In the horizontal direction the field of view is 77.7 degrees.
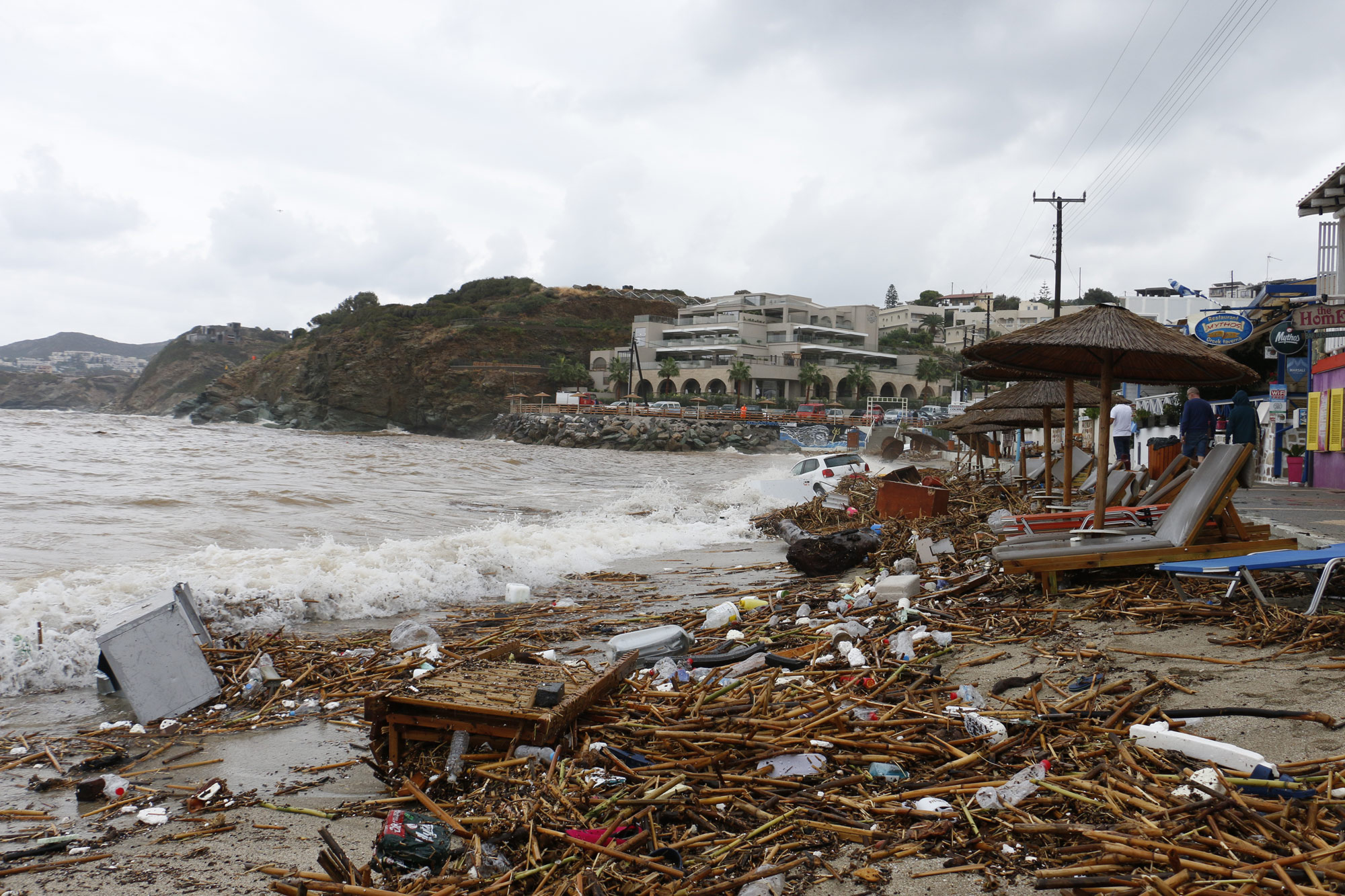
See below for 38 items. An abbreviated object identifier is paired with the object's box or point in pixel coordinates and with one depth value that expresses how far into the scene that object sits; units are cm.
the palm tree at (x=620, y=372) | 10694
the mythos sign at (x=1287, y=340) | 1806
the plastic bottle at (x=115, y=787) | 406
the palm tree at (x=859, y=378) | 10319
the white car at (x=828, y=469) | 1944
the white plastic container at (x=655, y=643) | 582
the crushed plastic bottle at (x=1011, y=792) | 311
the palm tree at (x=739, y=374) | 10000
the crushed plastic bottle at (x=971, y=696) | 420
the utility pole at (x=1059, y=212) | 3403
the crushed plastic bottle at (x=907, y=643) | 514
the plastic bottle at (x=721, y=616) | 693
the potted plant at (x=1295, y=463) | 1834
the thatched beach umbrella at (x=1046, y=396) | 1212
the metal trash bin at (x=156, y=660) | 512
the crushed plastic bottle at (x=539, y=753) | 370
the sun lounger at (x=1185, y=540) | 605
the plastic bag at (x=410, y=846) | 303
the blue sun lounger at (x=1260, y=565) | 495
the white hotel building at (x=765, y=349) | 10431
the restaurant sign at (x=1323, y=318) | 1428
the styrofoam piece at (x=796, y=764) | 356
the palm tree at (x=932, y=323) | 13850
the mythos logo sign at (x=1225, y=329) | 1825
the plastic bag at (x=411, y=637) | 671
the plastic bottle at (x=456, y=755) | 372
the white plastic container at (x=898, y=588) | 686
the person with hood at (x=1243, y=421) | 1317
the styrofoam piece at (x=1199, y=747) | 312
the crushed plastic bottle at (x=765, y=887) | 270
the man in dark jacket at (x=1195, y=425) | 1218
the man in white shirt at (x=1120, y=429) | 1745
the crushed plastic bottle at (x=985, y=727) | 369
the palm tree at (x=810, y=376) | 10119
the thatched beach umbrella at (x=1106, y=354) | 646
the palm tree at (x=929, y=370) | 10850
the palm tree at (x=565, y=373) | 10650
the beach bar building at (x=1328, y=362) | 1630
